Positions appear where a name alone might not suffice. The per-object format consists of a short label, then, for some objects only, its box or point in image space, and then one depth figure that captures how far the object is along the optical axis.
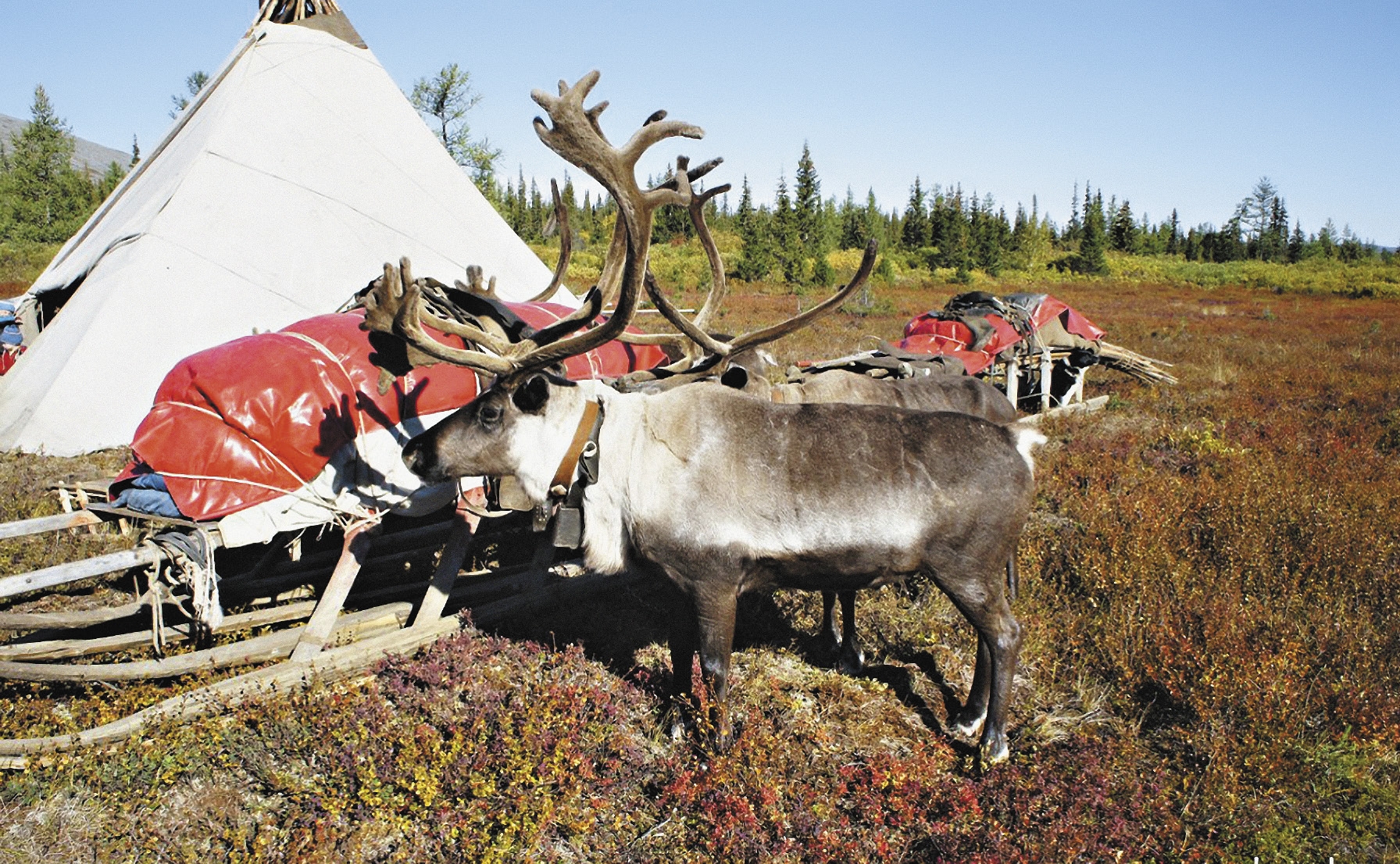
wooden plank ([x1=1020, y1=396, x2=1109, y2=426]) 12.69
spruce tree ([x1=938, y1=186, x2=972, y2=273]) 65.44
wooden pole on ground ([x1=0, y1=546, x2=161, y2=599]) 3.89
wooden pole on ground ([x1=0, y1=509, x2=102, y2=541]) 4.53
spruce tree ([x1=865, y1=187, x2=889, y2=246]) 81.00
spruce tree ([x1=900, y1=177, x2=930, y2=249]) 79.12
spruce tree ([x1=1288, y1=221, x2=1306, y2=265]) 74.25
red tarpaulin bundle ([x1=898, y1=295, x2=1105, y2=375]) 11.54
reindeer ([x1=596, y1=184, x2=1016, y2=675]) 5.43
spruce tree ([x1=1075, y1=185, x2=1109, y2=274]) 66.75
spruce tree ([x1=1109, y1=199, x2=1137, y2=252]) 81.44
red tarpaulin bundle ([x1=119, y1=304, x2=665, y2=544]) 4.74
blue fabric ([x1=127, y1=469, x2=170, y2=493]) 4.76
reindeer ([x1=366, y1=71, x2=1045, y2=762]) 4.04
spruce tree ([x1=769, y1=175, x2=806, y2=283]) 48.58
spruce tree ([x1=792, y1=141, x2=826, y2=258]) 55.16
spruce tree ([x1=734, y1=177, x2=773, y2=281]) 50.06
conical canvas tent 9.77
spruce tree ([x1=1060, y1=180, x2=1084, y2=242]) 87.72
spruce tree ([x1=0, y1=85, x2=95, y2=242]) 45.44
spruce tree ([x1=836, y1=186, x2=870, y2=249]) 79.81
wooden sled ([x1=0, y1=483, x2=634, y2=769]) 4.16
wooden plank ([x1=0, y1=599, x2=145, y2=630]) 4.13
